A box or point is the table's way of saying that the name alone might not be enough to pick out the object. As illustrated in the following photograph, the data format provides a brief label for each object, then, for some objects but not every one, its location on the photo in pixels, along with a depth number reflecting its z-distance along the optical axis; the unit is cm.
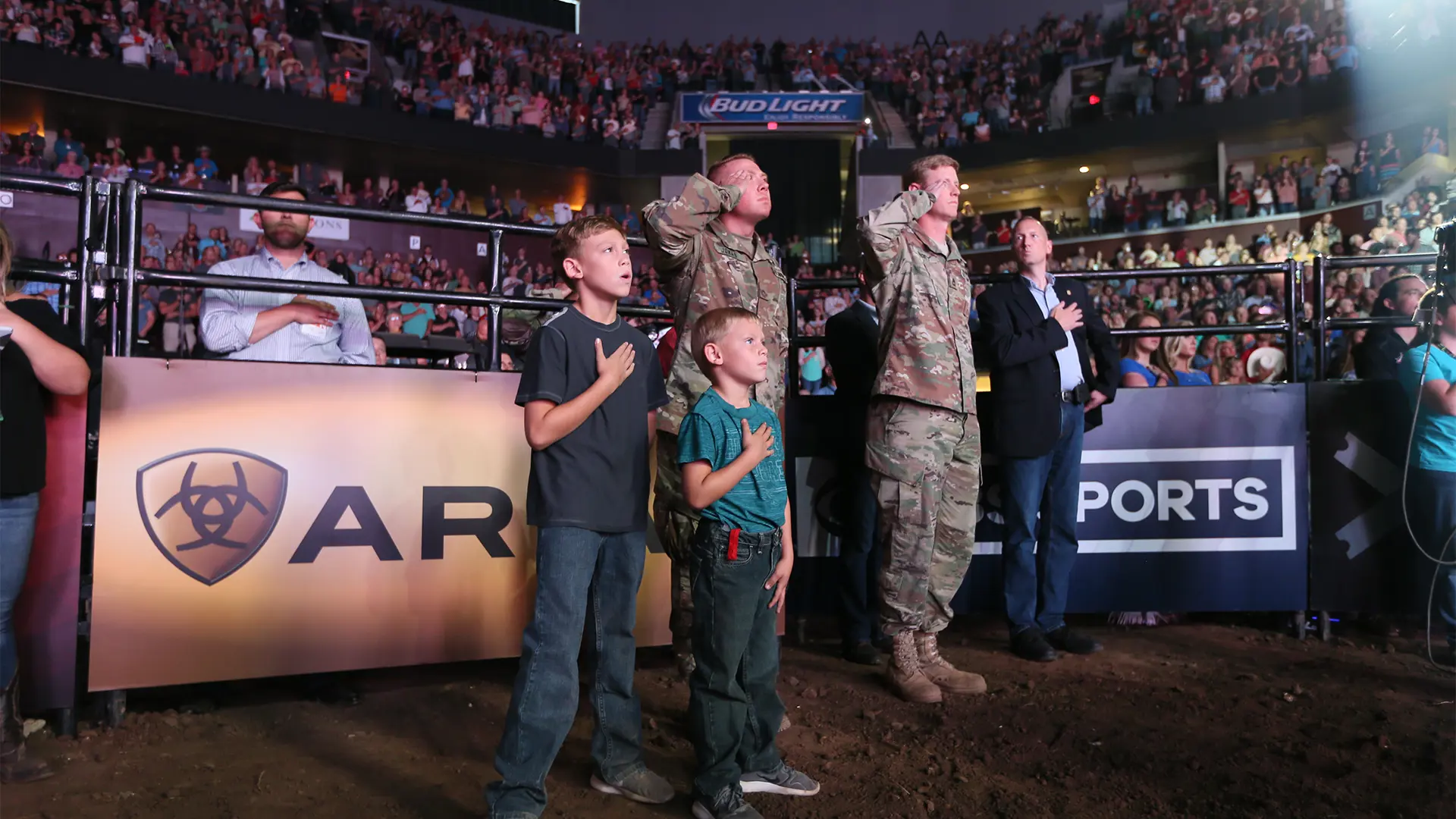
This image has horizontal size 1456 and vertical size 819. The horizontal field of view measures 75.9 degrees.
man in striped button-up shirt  334
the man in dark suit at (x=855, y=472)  411
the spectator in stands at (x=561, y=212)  2285
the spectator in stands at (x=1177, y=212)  2138
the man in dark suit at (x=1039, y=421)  394
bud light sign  2473
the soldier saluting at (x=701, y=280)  315
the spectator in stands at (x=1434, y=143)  1683
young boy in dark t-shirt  229
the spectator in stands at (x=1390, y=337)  437
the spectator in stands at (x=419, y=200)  1905
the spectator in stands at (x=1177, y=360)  519
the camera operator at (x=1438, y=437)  376
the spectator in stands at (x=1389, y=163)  1742
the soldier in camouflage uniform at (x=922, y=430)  347
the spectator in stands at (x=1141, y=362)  488
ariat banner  306
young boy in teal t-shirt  233
